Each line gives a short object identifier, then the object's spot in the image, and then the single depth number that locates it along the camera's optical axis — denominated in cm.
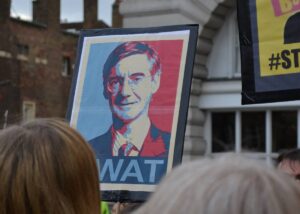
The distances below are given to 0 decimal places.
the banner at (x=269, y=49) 758
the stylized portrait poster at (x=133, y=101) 667
